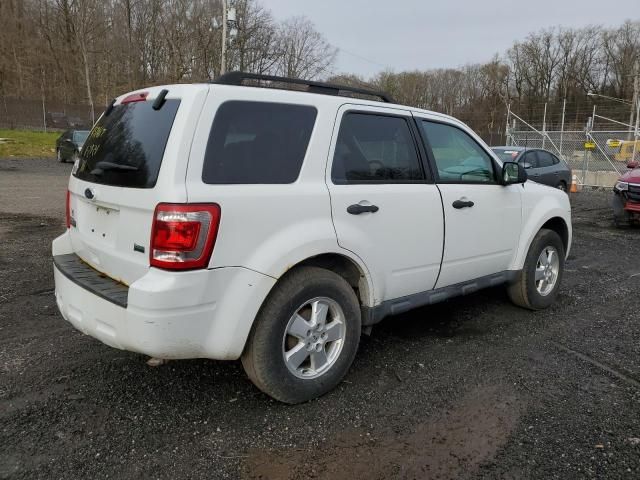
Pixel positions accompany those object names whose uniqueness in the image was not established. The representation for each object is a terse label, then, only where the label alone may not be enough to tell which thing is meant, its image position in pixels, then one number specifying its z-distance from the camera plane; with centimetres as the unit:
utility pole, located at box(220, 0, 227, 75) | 2170
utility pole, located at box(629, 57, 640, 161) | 4091
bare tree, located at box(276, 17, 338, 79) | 4634
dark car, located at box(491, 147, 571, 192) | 1224
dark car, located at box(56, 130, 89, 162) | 2083
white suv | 259
